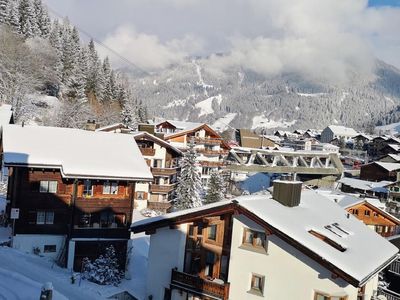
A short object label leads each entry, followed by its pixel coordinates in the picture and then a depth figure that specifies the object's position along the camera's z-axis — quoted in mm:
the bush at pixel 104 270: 25109
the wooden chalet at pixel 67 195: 26531
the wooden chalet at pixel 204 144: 65394
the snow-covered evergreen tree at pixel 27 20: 79481
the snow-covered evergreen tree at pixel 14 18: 75438
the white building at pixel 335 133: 182800
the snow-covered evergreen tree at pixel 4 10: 74306
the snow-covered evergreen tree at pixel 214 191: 46594
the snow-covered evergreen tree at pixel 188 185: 46469
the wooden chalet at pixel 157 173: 45641
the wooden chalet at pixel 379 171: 80625
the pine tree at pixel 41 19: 88000
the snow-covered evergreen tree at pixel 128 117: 80375
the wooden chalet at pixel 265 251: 17688
